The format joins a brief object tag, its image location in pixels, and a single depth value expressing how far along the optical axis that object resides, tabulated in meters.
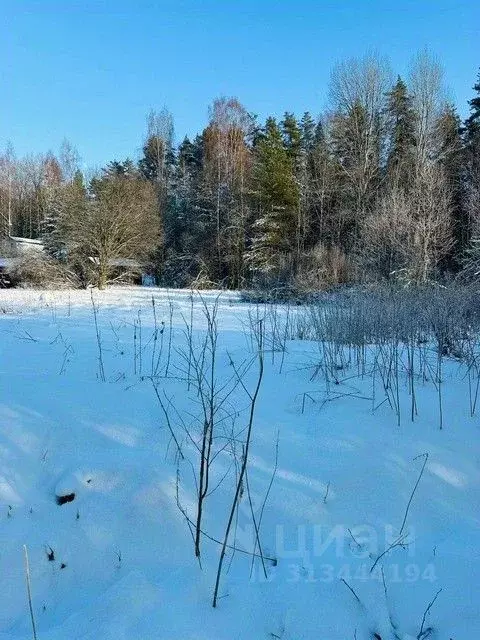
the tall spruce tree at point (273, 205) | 23.64
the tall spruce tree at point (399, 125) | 22.84
